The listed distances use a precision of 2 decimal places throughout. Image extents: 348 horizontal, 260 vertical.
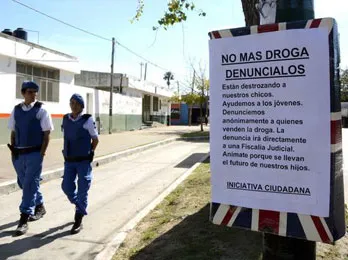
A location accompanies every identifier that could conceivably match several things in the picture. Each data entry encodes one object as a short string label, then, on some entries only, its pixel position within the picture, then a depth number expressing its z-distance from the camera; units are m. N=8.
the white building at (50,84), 18.09
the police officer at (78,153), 5.84
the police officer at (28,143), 5.81
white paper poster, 2.59
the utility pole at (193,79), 41.81
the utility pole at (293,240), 2.79
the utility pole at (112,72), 30.77
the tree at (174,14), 7.19
